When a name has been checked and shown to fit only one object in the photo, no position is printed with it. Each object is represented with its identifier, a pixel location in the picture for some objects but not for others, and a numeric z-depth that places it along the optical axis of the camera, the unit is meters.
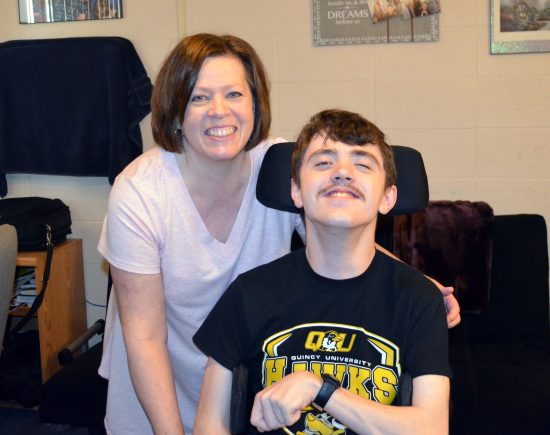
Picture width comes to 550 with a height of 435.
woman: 1.53
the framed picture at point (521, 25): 2.82
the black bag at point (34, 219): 2.90
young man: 1.32
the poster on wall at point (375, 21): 2.88
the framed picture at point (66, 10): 3.12
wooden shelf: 2.90
